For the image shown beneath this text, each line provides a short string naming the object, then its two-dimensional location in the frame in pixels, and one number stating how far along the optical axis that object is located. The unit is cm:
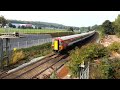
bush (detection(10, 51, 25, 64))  1944
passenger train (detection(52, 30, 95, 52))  2363
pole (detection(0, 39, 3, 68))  1690
